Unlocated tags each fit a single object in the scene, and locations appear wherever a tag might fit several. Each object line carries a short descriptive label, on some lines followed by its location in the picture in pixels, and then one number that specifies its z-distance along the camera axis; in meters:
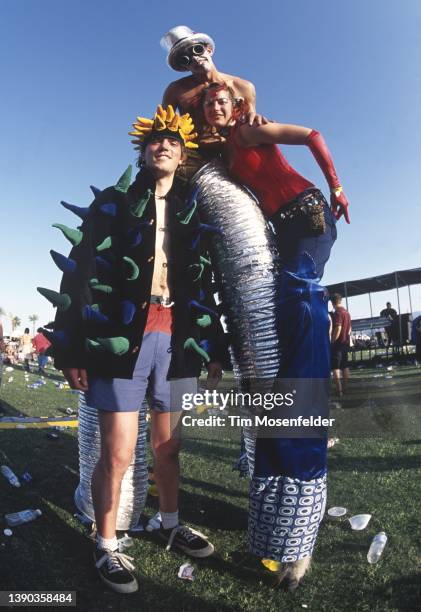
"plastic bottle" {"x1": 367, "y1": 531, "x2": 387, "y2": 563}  2.36
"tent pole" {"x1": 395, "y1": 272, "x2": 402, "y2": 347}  16.63
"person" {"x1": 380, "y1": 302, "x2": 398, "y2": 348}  15.31
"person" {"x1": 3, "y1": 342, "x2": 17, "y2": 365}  18.89
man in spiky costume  2.24
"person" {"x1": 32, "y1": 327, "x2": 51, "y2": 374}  15.77
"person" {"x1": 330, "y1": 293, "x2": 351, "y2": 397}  8.34
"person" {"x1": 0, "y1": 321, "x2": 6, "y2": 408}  7.82
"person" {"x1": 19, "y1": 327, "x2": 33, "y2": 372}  18.62
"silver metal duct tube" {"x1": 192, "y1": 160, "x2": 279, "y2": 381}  2.22
